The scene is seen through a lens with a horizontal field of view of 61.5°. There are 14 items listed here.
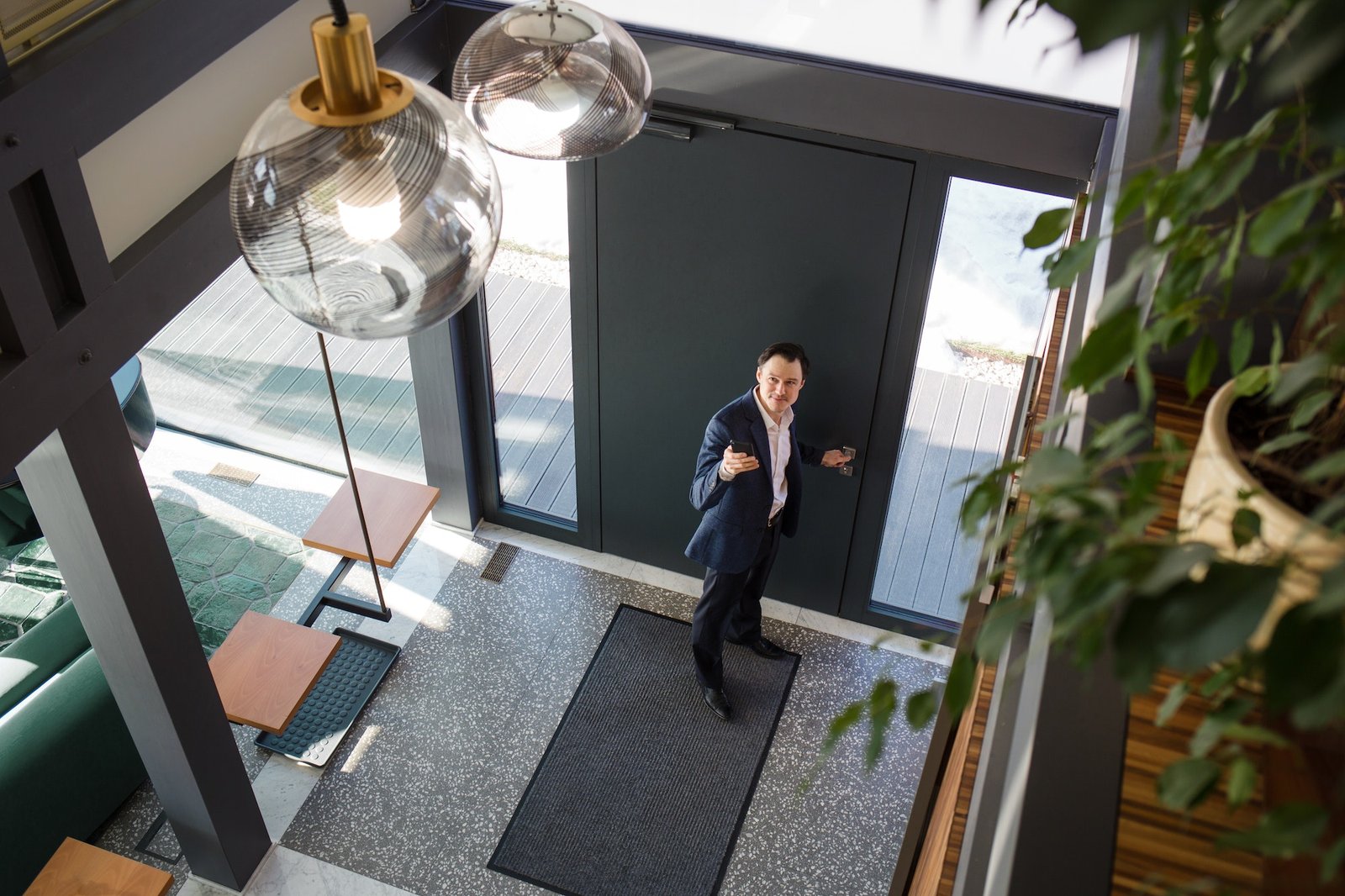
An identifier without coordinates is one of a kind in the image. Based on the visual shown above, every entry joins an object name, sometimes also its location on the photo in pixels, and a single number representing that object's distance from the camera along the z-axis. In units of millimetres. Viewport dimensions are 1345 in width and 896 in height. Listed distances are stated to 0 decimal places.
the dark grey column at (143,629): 2750
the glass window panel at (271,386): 5328
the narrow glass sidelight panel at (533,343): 4374
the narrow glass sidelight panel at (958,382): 3871
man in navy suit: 4000
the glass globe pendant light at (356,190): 1173
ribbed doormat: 4086
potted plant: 493
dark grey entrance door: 3908
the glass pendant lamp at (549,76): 2000
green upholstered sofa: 3602
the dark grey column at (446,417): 4746
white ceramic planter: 855
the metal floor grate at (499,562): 5117
